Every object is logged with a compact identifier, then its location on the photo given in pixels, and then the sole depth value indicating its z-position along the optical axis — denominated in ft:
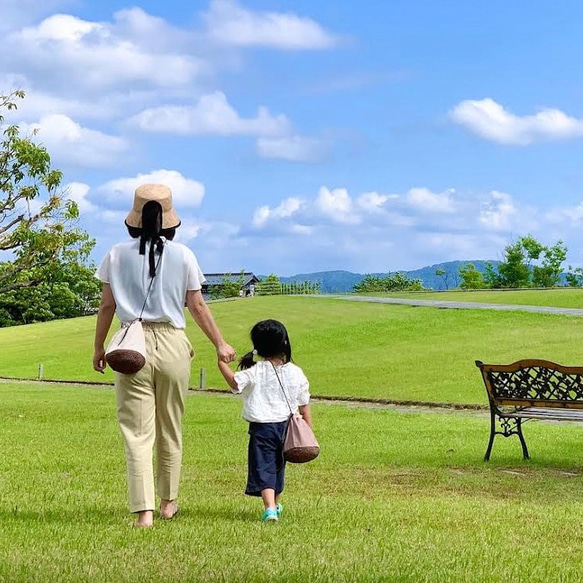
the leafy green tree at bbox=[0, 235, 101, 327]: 278.87
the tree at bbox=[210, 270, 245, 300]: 347.77
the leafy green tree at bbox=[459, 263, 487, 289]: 344.69
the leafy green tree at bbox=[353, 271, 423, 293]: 357.41
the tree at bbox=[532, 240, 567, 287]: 320.91
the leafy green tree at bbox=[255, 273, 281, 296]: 322.38
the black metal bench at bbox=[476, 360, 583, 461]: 39.19
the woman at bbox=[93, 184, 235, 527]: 22.24
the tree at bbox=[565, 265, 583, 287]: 323.37
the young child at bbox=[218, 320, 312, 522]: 23.75
